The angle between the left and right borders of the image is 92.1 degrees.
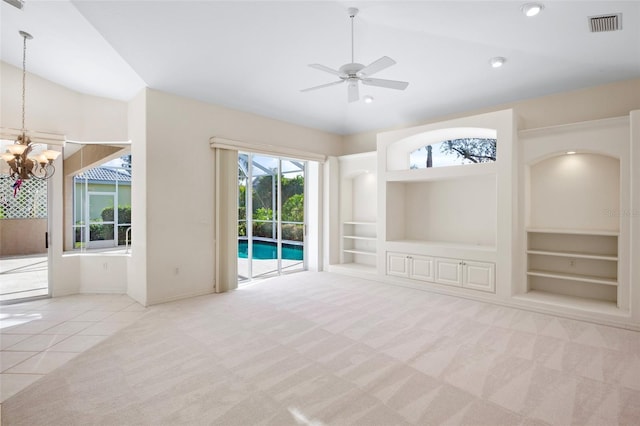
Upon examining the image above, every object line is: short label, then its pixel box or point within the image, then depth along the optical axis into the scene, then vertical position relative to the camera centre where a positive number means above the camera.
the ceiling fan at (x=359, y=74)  3.07 +1.47
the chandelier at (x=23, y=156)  3.76 +0.72
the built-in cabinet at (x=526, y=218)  3.88 -0.10
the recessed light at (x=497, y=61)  4.08 +2.02
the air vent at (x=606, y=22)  3.18 +1.98
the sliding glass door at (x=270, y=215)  6.04 -0.06
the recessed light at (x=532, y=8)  3.10 +2.07
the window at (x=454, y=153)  5.47 +1.10
